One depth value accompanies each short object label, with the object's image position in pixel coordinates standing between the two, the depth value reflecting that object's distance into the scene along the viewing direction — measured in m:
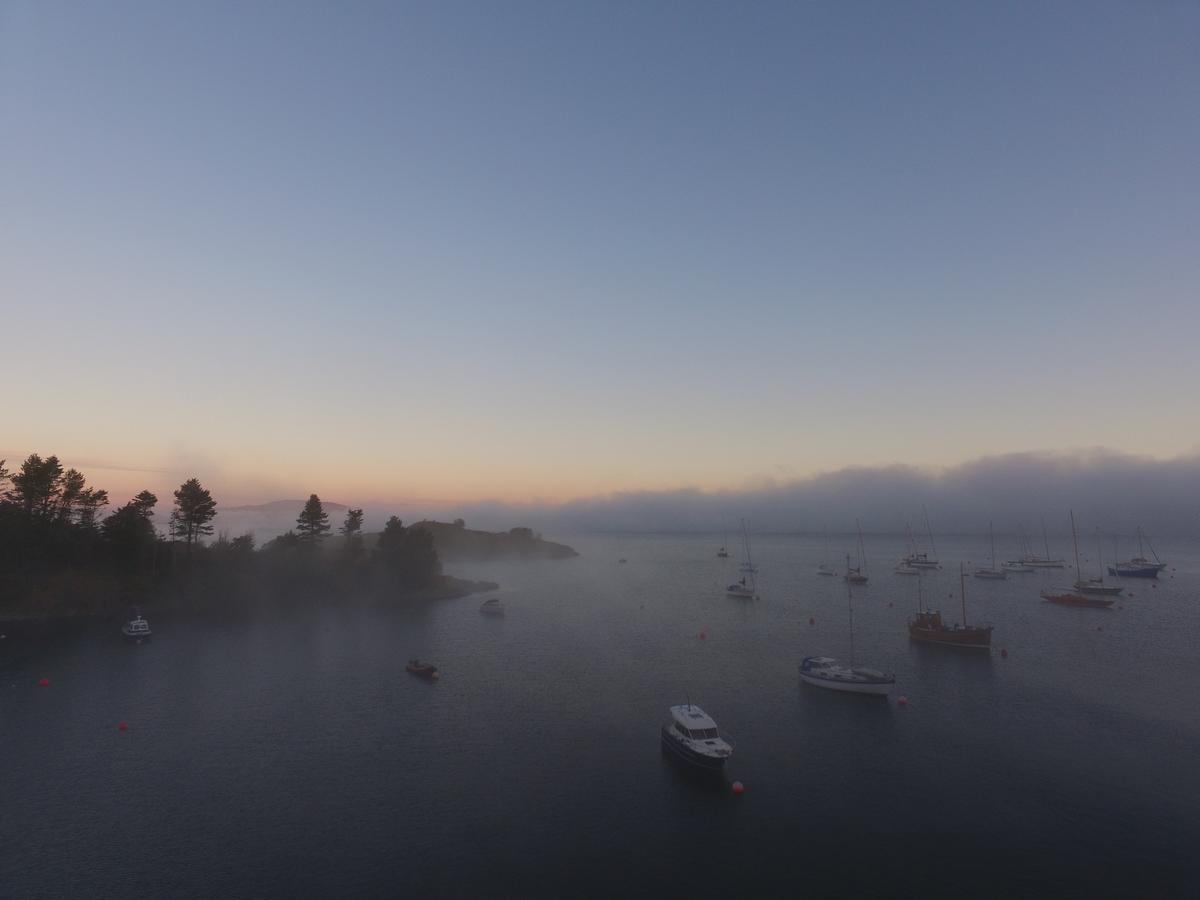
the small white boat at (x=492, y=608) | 125.00
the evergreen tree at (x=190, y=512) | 140.12
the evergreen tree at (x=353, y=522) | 170.25
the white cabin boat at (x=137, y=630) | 93.62
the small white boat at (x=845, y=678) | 66.62
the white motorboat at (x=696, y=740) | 46.78
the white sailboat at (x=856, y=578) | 173.00
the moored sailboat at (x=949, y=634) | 87.75
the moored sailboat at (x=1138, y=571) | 182.75
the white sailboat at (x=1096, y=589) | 140.12
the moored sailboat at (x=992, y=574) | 183.81
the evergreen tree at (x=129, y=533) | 126.19
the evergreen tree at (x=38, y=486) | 119.38
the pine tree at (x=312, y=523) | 158.38
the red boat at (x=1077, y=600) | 127.25
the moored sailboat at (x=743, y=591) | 145.50
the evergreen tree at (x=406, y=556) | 156.00
